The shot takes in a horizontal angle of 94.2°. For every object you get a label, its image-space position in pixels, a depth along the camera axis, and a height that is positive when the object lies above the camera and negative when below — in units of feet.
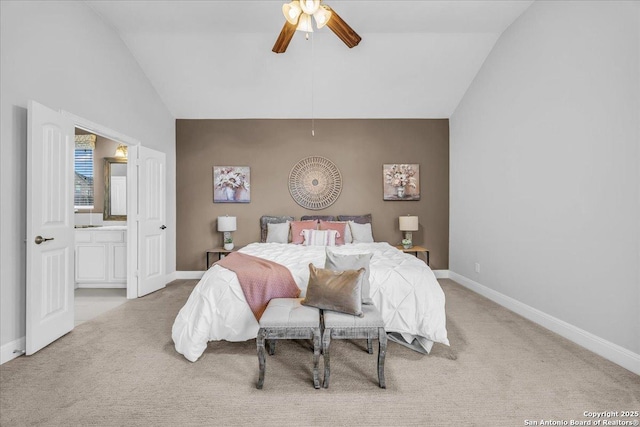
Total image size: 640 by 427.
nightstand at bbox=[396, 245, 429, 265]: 14.87 -1.99
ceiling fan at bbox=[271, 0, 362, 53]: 7.58 +5.07
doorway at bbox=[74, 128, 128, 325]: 16.22 +1.50
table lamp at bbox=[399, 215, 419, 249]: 15.30 -0.73
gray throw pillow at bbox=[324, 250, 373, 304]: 7.77 -1.46
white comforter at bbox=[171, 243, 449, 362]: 7.81 -2.71
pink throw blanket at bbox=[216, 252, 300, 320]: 8.04 -2.02
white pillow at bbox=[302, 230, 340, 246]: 13.75 -1.28
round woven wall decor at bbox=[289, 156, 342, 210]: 16.49 +1.49
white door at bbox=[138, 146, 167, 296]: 13.25 -0.51
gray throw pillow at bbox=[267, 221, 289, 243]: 14.94 -1.18
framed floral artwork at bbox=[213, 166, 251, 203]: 16.57 +1.49
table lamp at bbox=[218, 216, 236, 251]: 15.43 -0.80
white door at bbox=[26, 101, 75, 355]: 7.91 -0.50
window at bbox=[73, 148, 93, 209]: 16.24 +1.67
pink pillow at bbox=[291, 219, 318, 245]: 14.53 -0.86
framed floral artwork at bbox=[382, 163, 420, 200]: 16.61 +1.67
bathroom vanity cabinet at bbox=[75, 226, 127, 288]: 14.02 -2.21
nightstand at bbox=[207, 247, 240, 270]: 15.21 -2.13
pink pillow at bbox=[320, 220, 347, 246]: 14.53 -0.81
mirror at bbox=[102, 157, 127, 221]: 16.35 +1.13
